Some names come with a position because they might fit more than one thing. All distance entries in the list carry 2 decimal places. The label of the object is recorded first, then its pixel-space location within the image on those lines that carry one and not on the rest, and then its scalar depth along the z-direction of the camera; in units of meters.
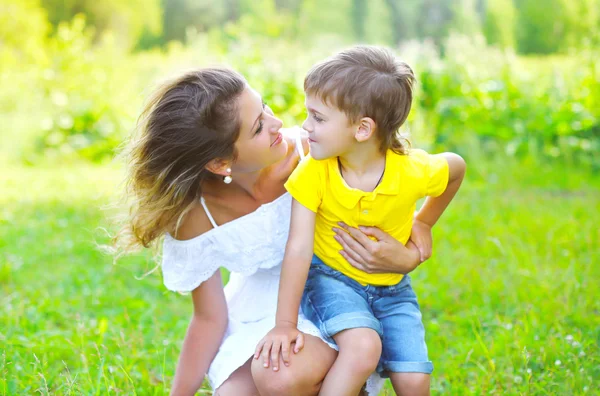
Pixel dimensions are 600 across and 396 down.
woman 2.01
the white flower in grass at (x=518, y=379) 2.26
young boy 1.87
